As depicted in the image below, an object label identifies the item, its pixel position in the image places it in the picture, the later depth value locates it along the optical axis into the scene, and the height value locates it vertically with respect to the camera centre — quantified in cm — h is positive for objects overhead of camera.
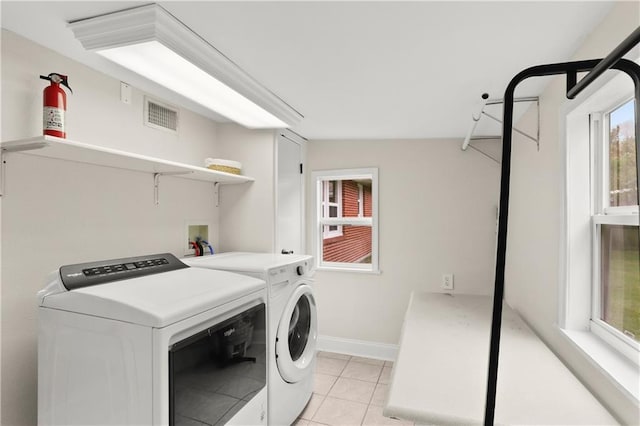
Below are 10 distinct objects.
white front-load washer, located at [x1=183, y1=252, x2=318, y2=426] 195 -75
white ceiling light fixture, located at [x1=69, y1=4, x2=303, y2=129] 129 +73
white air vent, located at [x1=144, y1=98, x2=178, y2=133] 216 +67
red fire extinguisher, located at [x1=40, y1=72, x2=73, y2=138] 141 +46
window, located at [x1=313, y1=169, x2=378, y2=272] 338 -9
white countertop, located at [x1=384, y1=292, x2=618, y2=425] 114 -71
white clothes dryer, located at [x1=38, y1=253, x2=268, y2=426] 119 -56
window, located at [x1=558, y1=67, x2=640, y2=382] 126 -7
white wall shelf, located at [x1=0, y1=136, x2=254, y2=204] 134 +27
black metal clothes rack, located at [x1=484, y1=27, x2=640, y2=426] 71 +3
